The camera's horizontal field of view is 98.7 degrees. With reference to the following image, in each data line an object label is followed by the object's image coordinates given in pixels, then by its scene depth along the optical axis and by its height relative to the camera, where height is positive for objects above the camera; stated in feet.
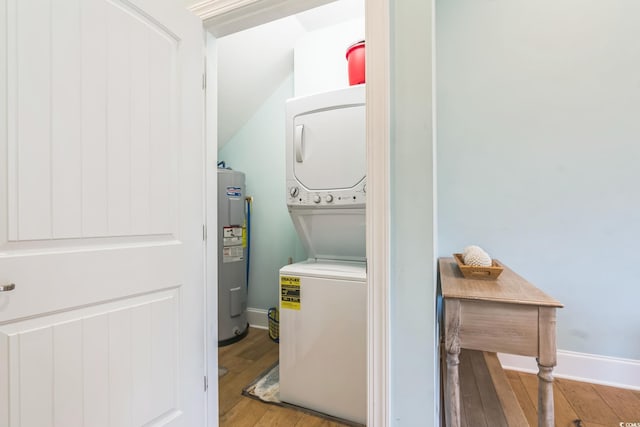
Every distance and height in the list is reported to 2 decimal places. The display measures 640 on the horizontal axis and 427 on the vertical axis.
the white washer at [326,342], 4.72 -2.30
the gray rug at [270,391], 4.92 -3.61
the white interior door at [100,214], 2.37 +0.02
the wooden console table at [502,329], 3.17 -1.41
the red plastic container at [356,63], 5.46 +3.06
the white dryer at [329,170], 5.40 +0.92
